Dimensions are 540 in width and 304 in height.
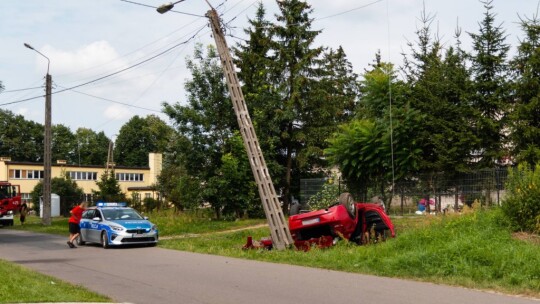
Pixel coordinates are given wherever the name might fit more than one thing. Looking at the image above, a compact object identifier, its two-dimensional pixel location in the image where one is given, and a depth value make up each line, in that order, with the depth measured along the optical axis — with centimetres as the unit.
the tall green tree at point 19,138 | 11056
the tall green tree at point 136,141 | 11856
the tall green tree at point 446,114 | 2447
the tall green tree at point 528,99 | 2222
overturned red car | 1703
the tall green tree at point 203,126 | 3419
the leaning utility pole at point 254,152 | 1820
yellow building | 7881
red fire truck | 4134
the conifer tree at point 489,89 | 2408
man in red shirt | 2227
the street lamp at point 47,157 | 3633
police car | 2091
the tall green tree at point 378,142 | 2548
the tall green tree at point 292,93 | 3575
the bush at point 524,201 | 1453
